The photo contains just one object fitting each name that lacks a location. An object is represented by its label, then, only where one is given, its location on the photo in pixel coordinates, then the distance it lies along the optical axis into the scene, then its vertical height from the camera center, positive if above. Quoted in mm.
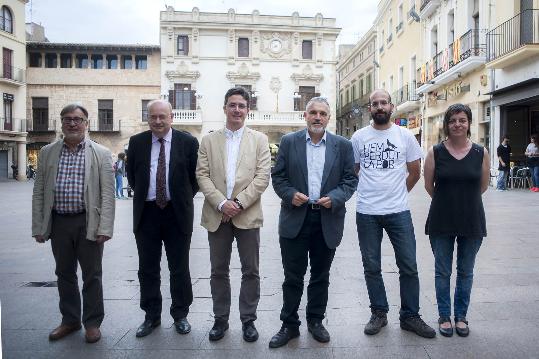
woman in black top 4059 -322
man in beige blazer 4047 -234
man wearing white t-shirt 4129 -317
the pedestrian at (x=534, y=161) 15961 +245
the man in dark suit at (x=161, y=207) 4121 -321
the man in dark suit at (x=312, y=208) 3926 -308
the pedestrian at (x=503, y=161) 16703 +252
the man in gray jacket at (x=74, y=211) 4051 -350
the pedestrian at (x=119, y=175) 17484 -255
